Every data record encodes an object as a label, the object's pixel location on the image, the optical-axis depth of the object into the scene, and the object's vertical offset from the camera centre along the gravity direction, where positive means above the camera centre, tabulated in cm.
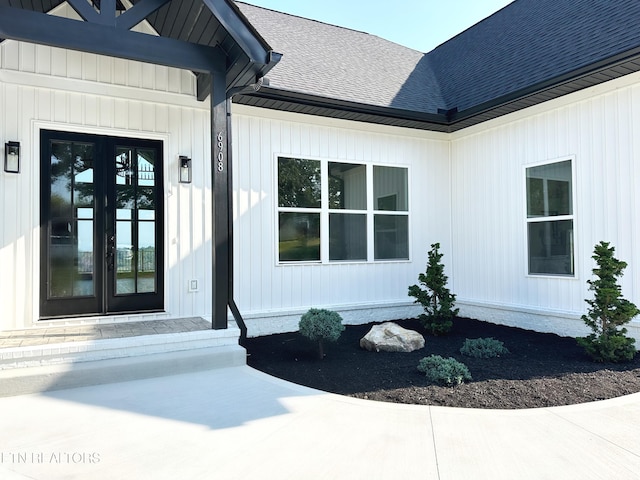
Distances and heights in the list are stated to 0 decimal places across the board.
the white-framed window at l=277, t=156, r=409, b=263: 661 +51
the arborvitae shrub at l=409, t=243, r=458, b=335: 636 -84
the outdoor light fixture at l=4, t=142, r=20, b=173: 486 +98
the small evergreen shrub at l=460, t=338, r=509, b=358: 513 -129
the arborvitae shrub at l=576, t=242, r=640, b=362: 471 -81
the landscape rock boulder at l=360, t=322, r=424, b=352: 539 -123
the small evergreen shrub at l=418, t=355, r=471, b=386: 412 -126
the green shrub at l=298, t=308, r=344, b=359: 498 -98
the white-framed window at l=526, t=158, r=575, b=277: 604 +33
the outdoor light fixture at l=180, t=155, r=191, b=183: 577 +99
